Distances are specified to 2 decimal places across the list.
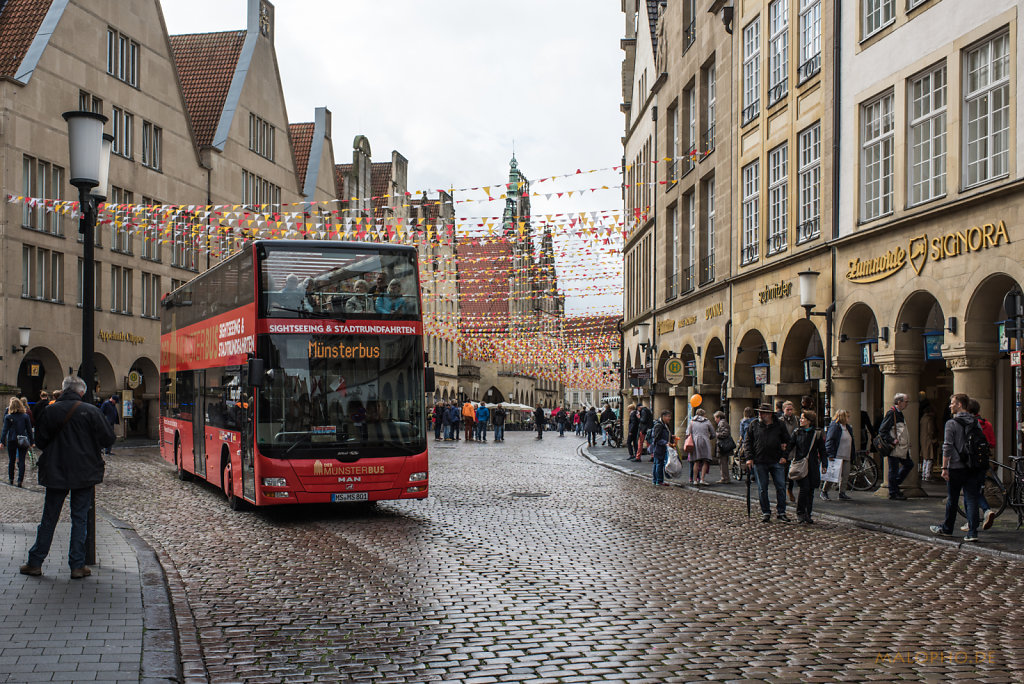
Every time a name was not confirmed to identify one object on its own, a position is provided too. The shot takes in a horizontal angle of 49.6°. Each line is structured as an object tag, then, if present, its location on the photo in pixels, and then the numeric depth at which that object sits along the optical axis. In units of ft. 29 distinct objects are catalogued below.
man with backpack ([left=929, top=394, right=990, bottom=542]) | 42.60
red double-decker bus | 49.16
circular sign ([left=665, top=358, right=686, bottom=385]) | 103.19
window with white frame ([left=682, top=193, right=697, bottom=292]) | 111.04
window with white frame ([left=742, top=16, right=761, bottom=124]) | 89.45
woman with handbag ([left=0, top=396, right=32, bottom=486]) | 66.08
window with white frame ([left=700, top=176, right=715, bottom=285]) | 104.58
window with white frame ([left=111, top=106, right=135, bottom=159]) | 141.08
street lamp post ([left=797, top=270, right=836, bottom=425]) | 69.67
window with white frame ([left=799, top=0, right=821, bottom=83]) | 77.41
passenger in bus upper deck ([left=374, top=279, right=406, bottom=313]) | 50.44
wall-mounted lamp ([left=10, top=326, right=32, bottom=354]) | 114.62
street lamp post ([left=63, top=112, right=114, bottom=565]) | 33.91
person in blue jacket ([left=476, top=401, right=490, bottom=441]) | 159.13
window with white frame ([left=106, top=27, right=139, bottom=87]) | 140.15
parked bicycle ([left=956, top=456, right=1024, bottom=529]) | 46.11
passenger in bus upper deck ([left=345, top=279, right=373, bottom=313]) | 49.99
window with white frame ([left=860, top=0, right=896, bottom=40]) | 67.56
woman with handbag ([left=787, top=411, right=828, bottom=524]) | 50.72
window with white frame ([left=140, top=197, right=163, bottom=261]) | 142.70
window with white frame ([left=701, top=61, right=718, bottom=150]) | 103.91
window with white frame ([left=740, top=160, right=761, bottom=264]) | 90.33
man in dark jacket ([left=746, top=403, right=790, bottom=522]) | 51.44
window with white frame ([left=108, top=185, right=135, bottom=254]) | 136.15
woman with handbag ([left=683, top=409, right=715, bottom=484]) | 73.20
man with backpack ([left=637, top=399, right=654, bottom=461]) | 106.42
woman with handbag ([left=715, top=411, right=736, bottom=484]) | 76.43
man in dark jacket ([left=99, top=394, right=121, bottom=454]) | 96.48
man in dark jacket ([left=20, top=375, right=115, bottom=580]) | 30.55
